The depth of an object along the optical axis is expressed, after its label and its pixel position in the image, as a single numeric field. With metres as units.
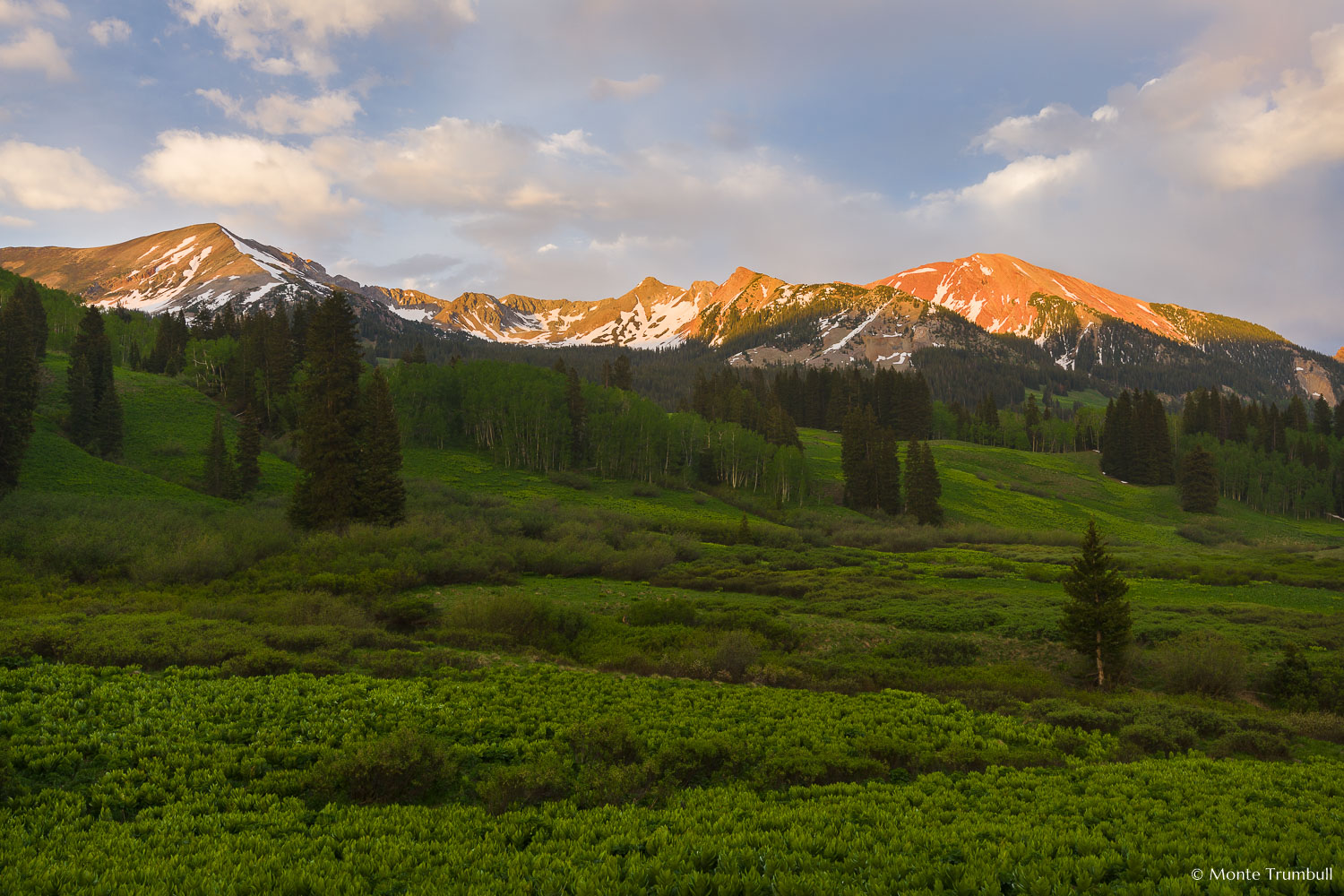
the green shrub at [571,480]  89.19
